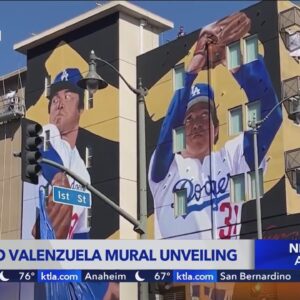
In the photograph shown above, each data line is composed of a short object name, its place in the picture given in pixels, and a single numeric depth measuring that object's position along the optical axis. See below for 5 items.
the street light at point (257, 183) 25.69
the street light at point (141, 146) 17.50
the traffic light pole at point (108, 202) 17.38
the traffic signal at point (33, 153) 16.33
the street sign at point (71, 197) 19.58
